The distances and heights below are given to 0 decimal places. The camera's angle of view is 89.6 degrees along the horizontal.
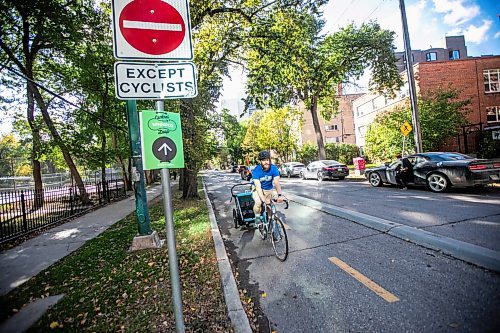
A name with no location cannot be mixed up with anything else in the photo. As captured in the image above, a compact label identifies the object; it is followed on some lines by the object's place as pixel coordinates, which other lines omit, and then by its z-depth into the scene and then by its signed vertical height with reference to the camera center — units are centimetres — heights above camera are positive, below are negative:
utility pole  1248 +358
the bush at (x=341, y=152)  3384 +81
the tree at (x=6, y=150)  5078 +752
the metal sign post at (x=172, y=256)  192 -64
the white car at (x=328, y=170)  1756 -80
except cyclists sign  192 +74
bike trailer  668 -114
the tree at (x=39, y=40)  1010 +693
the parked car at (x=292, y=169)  2440 -68
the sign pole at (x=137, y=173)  586 +5
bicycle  452 -128
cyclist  494 -33
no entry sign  195 +116
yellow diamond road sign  1323 +126
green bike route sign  187 +25
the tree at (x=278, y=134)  3490 +428
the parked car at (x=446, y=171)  820 -80
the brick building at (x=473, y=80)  2111 +571
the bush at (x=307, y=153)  3522 +101
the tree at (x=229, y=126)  1259 +213
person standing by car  1041 -82
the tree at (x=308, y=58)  991 +546
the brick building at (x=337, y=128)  4969 +626
